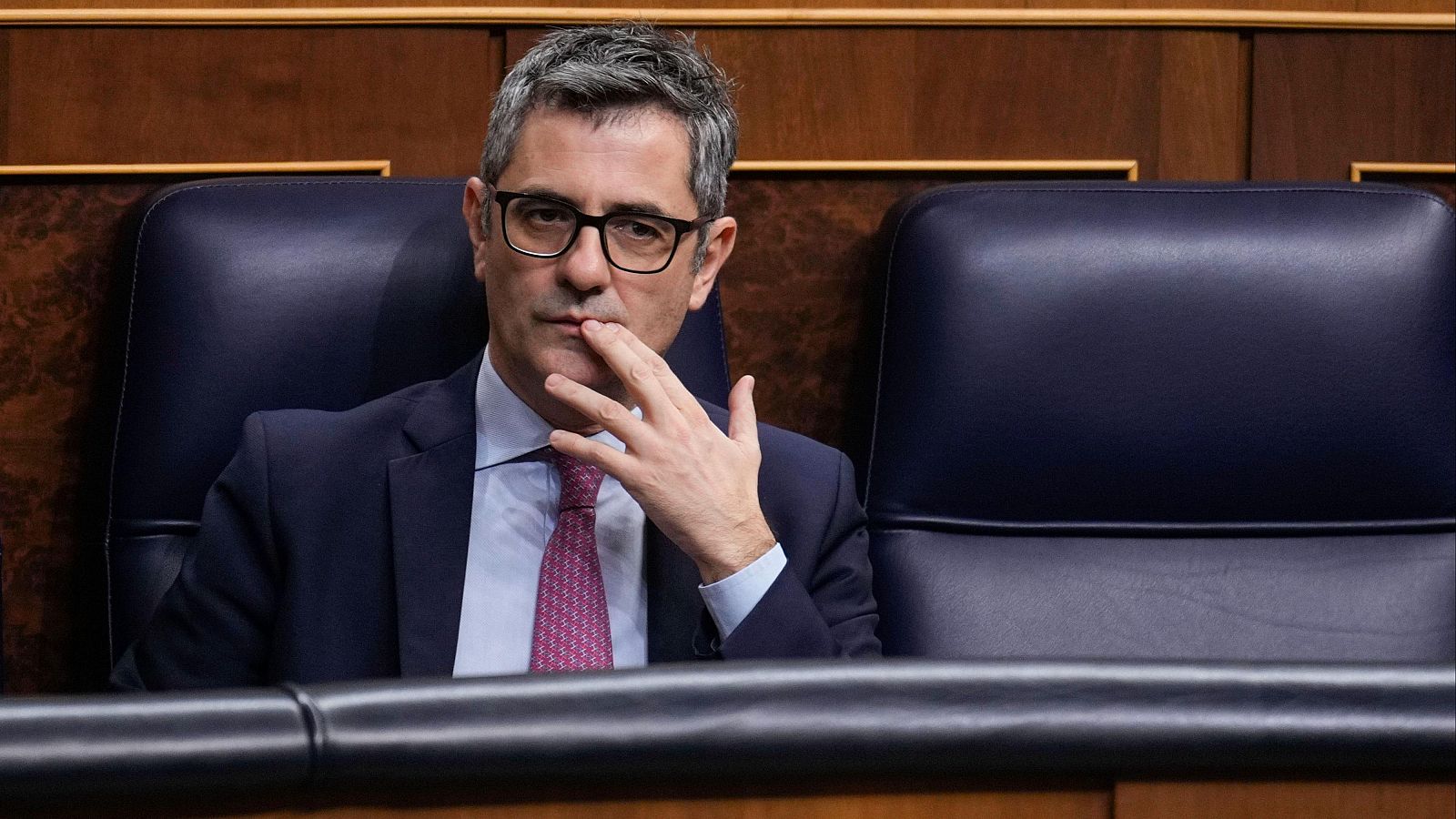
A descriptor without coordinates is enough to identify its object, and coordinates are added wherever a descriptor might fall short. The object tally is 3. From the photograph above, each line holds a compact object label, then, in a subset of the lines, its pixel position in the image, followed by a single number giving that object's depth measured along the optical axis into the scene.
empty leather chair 6.90
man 6.71
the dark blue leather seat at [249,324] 6.81
